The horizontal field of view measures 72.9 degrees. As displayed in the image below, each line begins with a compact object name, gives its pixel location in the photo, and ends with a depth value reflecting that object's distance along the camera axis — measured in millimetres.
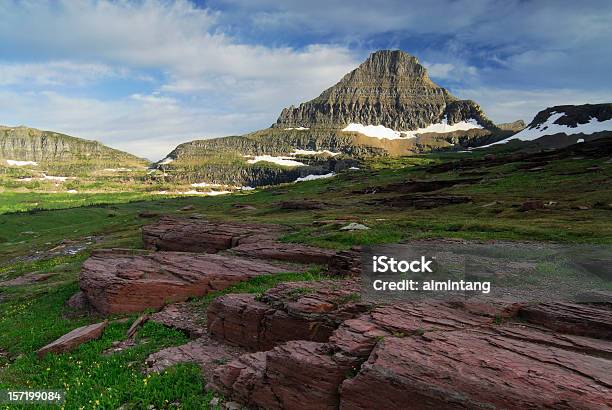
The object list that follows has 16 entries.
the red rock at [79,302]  30059
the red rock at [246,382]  14609
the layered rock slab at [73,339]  21859
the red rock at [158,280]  27547
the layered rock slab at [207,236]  43156
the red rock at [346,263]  25525
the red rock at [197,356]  18031
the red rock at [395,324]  14062
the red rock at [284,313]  16969
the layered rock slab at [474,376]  10242
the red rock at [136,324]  23016
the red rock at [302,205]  84312
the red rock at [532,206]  52469
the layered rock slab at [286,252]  31156
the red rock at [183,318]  22144
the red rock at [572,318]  13375
